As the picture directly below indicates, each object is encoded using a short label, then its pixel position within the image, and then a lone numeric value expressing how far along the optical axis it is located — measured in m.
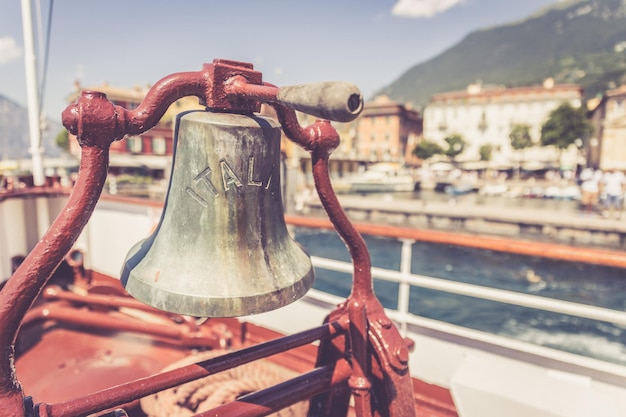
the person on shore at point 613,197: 18.45
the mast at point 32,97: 3.91
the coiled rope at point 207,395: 1.84
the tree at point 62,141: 59.44
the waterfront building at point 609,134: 54.72
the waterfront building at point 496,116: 68.44
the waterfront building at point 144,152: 43.72
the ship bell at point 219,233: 0.98
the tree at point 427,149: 65.25
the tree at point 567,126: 51.19
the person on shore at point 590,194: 24.66
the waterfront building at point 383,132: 70.12
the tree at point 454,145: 67.06
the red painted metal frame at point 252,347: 0.85
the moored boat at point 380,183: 42.22
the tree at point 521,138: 58.88
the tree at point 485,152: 66.81
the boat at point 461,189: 40.78
